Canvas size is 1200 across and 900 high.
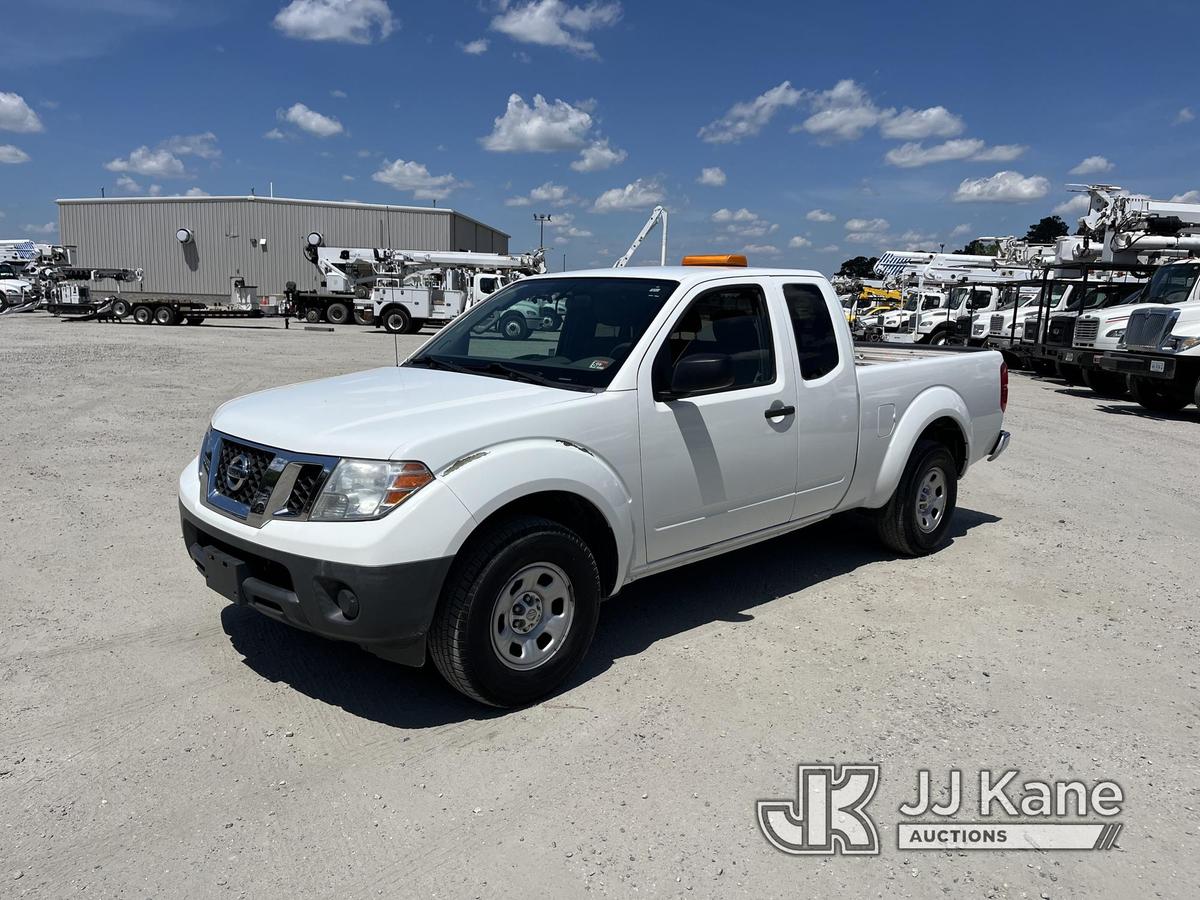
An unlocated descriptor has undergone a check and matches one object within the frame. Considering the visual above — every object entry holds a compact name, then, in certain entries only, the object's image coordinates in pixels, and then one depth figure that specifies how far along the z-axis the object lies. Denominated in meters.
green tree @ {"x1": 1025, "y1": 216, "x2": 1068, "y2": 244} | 81.28
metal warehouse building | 51.53
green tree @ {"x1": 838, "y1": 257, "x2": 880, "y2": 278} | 81.31
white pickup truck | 3.34
